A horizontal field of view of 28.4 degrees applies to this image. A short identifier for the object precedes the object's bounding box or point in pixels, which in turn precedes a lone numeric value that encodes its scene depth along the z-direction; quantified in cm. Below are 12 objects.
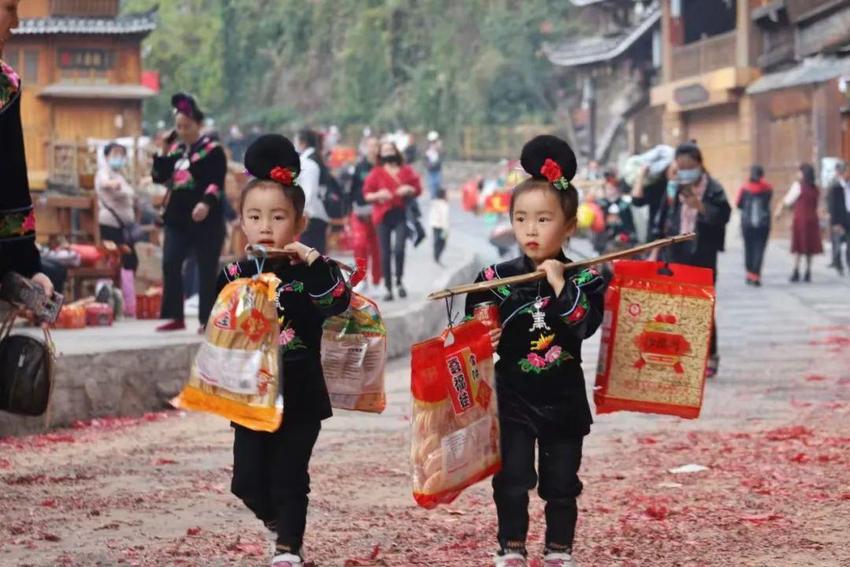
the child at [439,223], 2722
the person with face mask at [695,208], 1181
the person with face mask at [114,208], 1612
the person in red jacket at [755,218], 2436
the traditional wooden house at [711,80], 3884
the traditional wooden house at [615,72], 5019
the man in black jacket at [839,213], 2659
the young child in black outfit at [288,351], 549
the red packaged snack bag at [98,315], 1391
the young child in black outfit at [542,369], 538
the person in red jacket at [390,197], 1795
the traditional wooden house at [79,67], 4759
